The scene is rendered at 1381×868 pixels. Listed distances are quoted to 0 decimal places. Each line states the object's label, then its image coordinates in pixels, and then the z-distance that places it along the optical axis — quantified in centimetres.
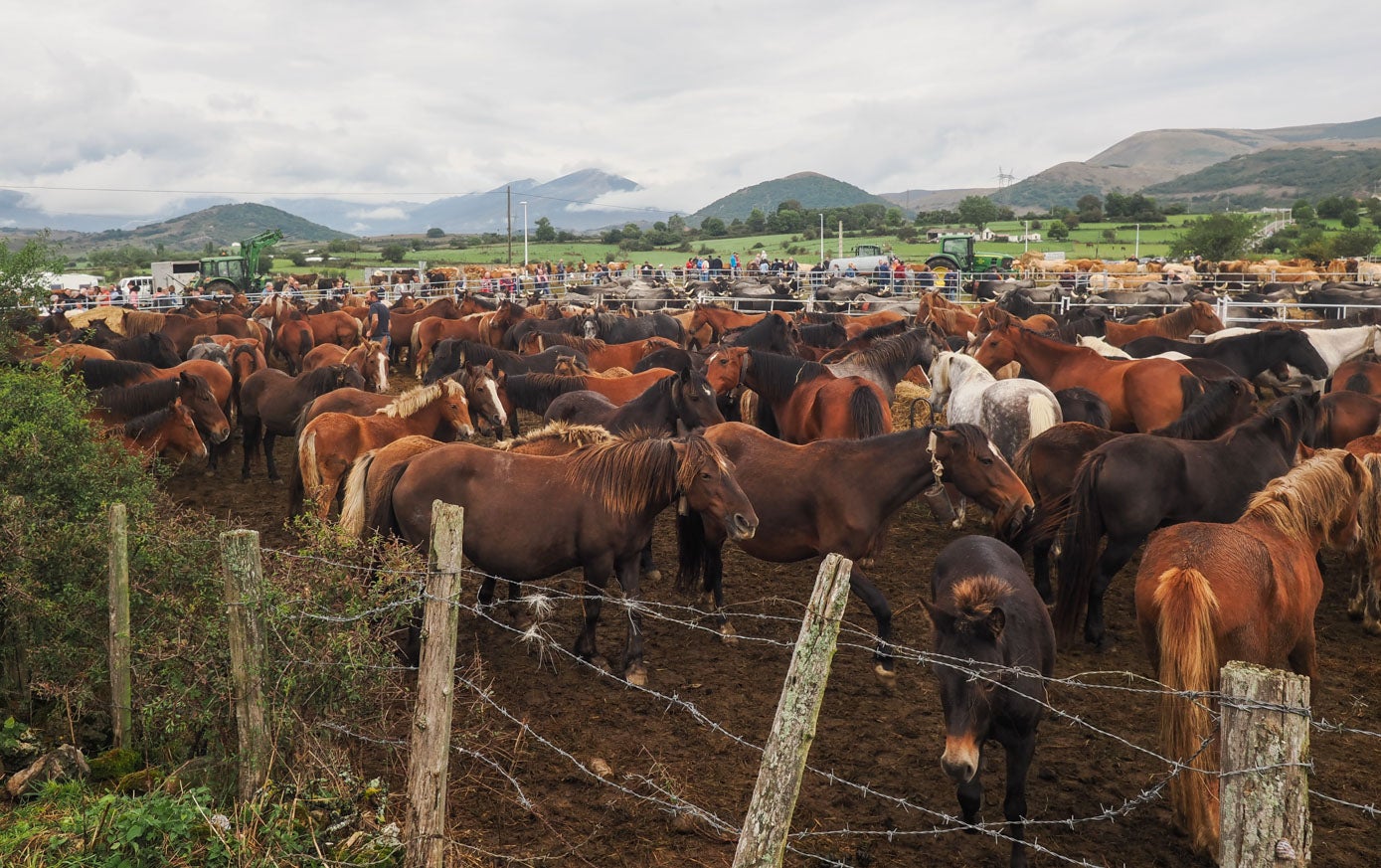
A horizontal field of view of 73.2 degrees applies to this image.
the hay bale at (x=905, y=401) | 1448
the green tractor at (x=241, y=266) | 4319
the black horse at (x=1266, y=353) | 1394
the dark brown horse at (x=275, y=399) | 1222
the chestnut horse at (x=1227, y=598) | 444
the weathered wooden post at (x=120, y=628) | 483
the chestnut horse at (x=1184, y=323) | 1802
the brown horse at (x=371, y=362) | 1548
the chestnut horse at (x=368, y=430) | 912
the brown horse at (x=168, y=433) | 1048
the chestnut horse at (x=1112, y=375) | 1095
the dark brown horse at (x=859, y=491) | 664
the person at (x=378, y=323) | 2273
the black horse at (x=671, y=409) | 940
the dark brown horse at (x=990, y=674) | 414
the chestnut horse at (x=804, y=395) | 980
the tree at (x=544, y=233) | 10450
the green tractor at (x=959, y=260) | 4231
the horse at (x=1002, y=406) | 1005
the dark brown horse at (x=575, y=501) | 630
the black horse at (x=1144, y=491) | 700
